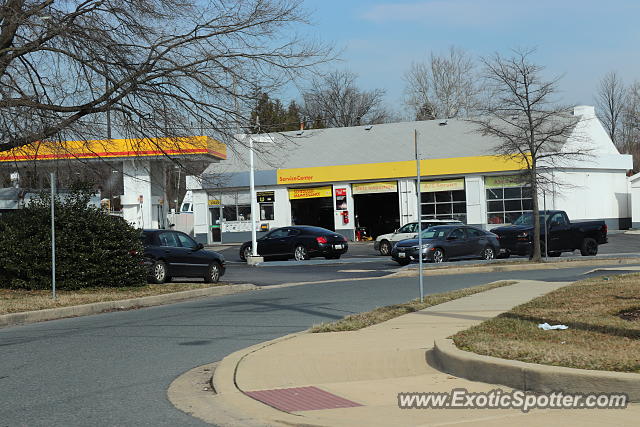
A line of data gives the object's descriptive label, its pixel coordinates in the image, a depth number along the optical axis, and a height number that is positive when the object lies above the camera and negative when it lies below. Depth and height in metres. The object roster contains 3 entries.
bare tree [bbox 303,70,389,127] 76.38 +11.46
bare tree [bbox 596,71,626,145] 80.50 +9.90
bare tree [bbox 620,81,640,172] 78.83 +7.55
